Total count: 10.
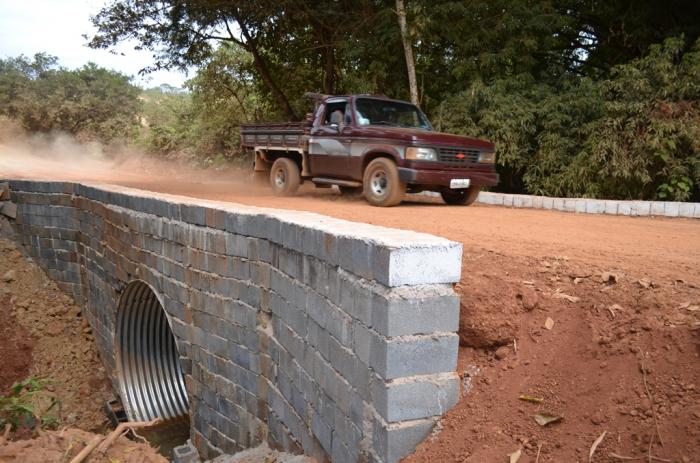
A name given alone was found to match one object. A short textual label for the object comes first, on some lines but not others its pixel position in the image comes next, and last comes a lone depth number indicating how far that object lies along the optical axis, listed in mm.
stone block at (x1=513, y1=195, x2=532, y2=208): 10742
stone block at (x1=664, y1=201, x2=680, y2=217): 9016
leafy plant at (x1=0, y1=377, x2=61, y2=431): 6227
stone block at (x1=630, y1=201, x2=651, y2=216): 9203
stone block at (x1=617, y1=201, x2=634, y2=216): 9328
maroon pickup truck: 9234
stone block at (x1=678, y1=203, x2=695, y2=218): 8914
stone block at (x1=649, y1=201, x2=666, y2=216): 9117
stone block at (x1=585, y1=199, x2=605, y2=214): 9570
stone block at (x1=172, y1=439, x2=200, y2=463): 6766
